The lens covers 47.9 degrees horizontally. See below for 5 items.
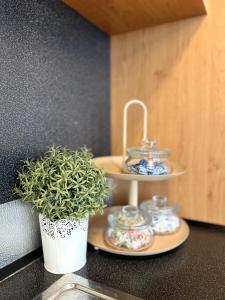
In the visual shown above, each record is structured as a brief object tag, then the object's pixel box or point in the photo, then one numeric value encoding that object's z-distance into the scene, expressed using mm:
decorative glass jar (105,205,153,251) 734
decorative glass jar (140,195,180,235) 842
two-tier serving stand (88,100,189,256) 730
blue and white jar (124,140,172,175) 744
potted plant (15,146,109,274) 609
